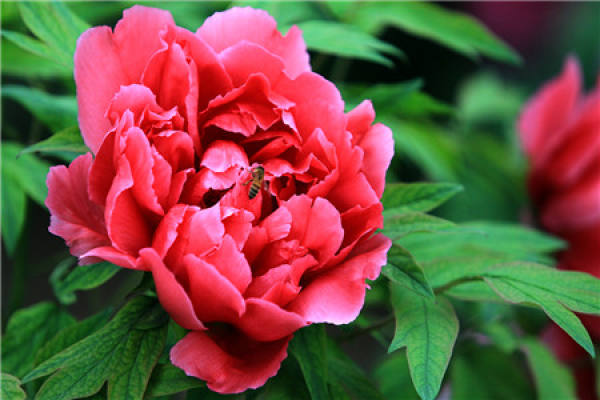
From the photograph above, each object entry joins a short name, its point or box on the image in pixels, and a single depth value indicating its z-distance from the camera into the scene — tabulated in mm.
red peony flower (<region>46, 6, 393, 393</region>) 1094
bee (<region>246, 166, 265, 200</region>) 1123
